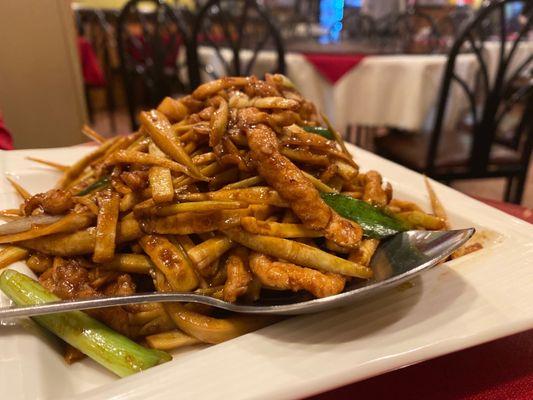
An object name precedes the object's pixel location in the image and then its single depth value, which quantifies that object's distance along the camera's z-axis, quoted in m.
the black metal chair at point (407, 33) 4.83
